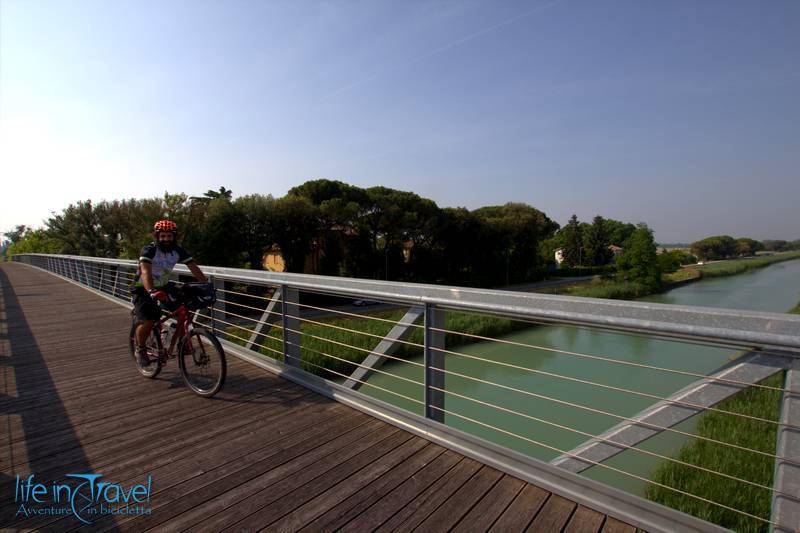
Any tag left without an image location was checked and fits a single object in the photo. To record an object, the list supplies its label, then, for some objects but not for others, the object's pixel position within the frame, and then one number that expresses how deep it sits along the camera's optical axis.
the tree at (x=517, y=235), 37.44
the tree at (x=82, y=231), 29.38
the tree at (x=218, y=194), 36.56
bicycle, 3.12
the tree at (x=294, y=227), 23.89
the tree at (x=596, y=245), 65.19
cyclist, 3.20
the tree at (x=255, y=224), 23.31
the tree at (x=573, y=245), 66.50
